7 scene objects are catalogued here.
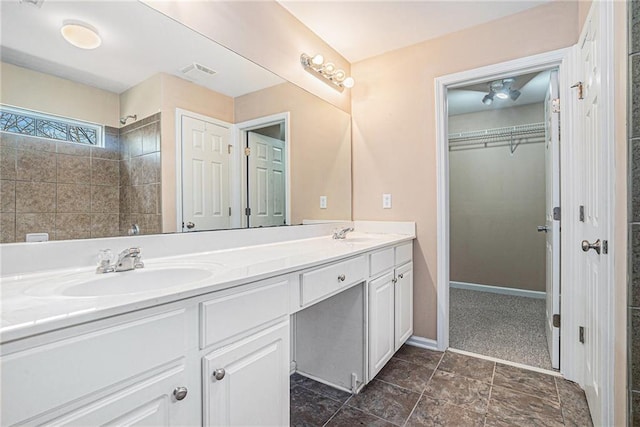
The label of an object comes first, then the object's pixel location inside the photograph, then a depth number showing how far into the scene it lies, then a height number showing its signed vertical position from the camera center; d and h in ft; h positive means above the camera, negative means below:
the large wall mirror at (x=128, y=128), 3.23 +1.15
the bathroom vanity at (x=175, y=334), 1.95 -1.00
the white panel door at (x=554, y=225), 6.30 -0.34
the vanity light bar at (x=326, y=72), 7.18 +3.44
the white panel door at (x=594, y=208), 3.98 +0.00
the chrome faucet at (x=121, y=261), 3.45 -0.54
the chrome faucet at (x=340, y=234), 7.04 -0.52
